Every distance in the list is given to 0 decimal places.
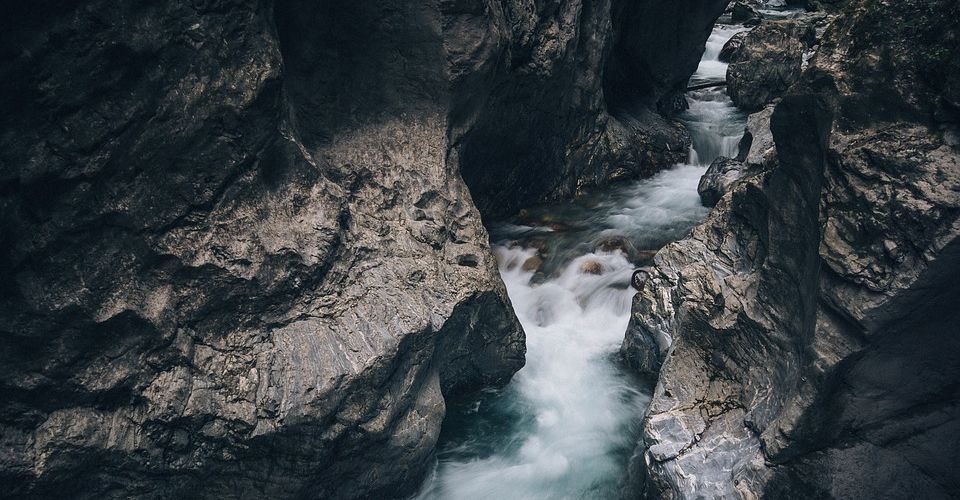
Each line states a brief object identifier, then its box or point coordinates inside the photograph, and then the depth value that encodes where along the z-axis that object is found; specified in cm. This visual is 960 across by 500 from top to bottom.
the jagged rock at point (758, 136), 987
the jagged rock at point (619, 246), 982
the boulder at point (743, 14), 2177
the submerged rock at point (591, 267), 950
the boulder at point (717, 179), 1124
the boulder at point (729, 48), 1840
